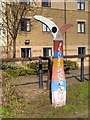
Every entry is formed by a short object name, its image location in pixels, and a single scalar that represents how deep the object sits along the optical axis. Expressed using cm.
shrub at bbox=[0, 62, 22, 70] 1000
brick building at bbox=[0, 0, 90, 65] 1450
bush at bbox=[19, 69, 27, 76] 959
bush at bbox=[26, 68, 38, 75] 994
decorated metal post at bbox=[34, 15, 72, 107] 444
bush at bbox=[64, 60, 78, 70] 1351
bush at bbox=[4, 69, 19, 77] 886
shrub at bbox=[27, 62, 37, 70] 1241
